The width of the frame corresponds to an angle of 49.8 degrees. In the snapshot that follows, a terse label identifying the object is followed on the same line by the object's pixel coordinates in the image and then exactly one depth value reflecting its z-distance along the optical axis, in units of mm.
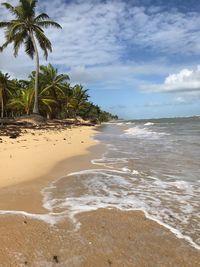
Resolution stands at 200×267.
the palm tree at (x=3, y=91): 25823
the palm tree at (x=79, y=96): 43945
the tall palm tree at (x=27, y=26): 21451
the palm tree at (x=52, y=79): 30541
